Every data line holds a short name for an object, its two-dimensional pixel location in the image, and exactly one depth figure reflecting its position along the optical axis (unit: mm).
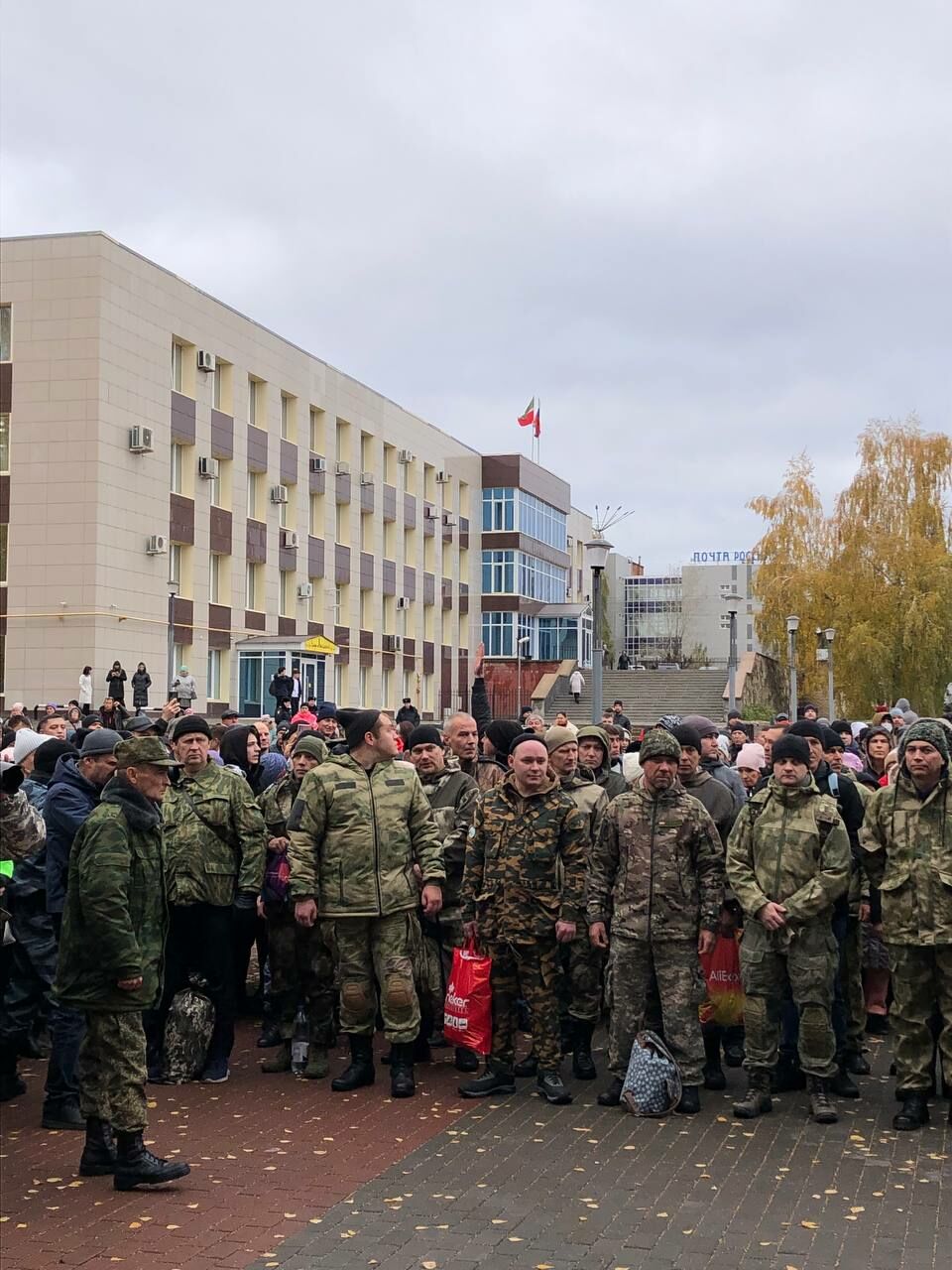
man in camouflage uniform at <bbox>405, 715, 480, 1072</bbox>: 9062
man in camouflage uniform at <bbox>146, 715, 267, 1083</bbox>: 8656
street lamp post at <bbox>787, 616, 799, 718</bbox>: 36238
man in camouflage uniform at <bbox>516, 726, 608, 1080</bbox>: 8609
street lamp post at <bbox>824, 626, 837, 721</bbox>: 40250
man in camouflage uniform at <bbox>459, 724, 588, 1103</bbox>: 8273
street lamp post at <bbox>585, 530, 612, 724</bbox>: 18703
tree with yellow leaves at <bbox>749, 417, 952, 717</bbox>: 45312
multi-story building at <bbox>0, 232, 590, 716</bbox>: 38500
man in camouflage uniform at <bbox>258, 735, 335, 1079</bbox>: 8828
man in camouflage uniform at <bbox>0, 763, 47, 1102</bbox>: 8117
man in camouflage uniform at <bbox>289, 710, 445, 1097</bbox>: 8398
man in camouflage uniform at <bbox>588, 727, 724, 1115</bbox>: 8016
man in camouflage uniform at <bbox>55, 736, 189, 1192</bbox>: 6633
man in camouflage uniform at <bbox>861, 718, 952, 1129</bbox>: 7754
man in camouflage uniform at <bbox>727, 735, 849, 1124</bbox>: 7875
